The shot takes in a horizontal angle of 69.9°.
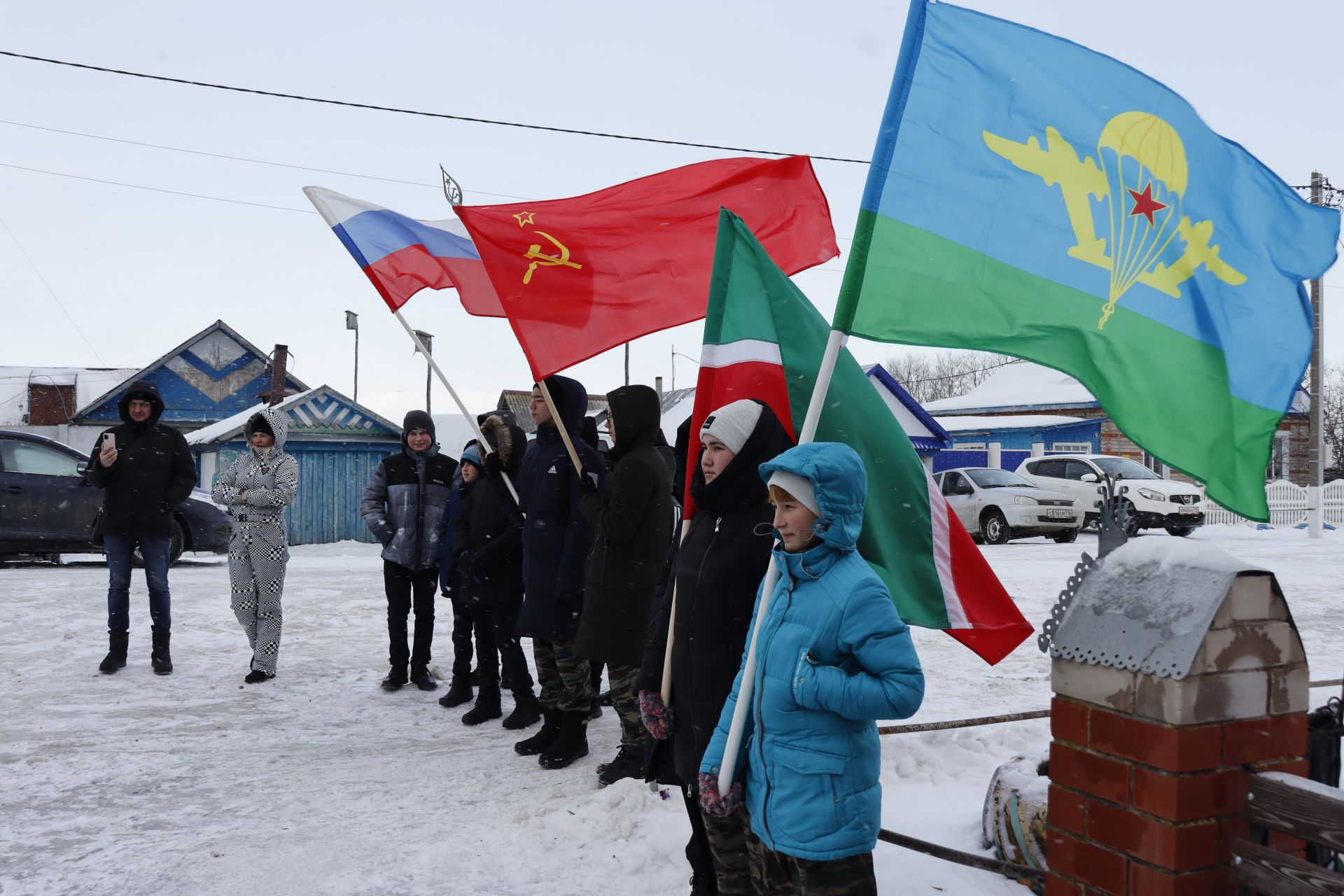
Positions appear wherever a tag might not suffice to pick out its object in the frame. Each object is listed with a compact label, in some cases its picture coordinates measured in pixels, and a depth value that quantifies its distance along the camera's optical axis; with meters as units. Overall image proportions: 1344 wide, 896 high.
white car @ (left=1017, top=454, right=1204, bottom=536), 19.16
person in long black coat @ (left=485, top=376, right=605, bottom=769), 4.85
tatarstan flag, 3.16
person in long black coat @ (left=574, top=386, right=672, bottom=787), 4.40
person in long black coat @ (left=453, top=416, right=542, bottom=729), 5.61
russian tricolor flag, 5.49
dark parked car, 12.59
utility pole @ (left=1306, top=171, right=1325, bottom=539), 19.36
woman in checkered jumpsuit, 6.68
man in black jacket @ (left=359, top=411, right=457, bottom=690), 6.55
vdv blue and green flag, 2.53
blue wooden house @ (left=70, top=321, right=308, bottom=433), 27.73
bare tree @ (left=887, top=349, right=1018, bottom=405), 76.88
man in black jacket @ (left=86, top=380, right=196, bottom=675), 6.77
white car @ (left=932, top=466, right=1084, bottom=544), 18.53
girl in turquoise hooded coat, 2.31
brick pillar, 1.83
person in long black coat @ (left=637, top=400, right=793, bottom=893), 2.90
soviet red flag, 4.25
